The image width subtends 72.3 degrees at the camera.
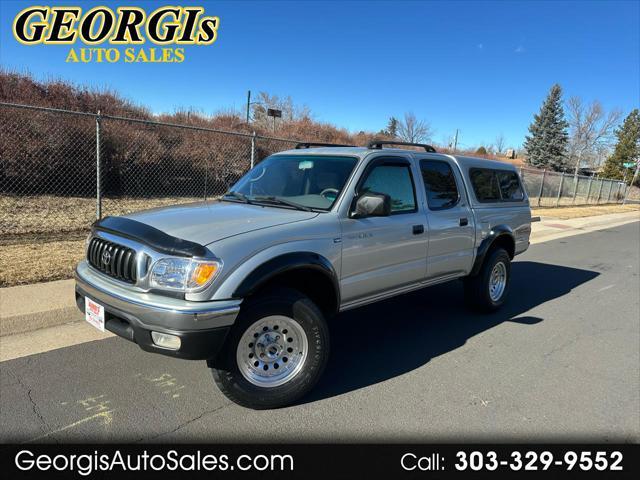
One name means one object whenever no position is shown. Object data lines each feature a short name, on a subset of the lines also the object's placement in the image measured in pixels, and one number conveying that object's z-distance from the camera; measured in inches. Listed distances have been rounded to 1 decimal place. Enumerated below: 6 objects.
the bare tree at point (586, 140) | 2407.7
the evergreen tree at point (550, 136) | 2122.3
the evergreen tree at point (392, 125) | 2981.3
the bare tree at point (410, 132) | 1971.0
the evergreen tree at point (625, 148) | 2266.2
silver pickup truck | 107.4
